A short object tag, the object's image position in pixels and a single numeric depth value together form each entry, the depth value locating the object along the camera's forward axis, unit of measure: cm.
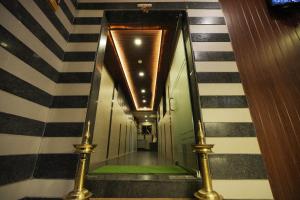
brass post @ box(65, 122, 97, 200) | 91
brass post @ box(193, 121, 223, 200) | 93
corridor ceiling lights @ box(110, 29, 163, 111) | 295
